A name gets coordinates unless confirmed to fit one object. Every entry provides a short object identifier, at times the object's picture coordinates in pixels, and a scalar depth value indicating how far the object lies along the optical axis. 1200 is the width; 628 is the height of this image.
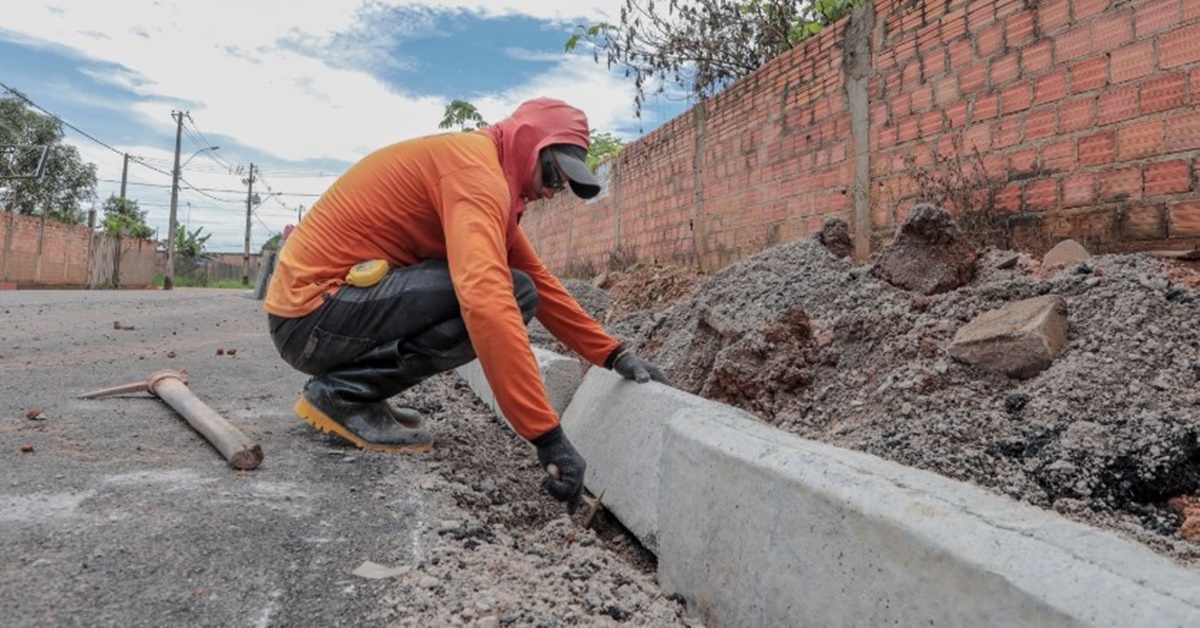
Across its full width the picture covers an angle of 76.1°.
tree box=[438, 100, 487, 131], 16.23
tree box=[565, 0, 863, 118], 7.45
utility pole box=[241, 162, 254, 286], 50.09
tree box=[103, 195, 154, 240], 30.49
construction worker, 2.55
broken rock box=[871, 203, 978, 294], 2.97
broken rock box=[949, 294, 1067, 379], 2.18
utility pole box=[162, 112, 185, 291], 30.00
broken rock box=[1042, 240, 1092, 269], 2.89
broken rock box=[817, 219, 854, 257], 4.07
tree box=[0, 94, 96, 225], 29.69
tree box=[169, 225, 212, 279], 38.94
